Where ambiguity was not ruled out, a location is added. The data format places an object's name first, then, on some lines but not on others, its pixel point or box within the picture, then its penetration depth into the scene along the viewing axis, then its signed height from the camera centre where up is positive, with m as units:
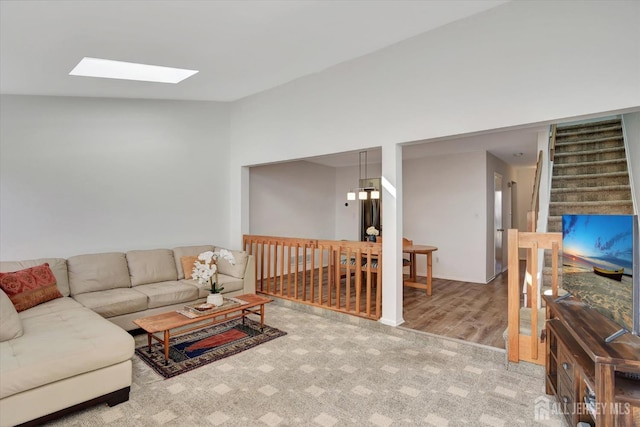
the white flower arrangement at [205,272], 3.46 -0.56
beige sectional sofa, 2.09 -0.89
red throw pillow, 3.17 -0.68
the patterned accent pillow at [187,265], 4.75 -0.67
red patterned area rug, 3.04 -1.31
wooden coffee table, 2.97 -0.96
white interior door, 6.74 -0.09
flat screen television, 1.57 -0.24
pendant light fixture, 6.07 +0.57
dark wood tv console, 1.48 -0.76
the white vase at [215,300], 3.50 -0.86
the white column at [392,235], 3.83 -0.20
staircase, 4.15 +0.60
